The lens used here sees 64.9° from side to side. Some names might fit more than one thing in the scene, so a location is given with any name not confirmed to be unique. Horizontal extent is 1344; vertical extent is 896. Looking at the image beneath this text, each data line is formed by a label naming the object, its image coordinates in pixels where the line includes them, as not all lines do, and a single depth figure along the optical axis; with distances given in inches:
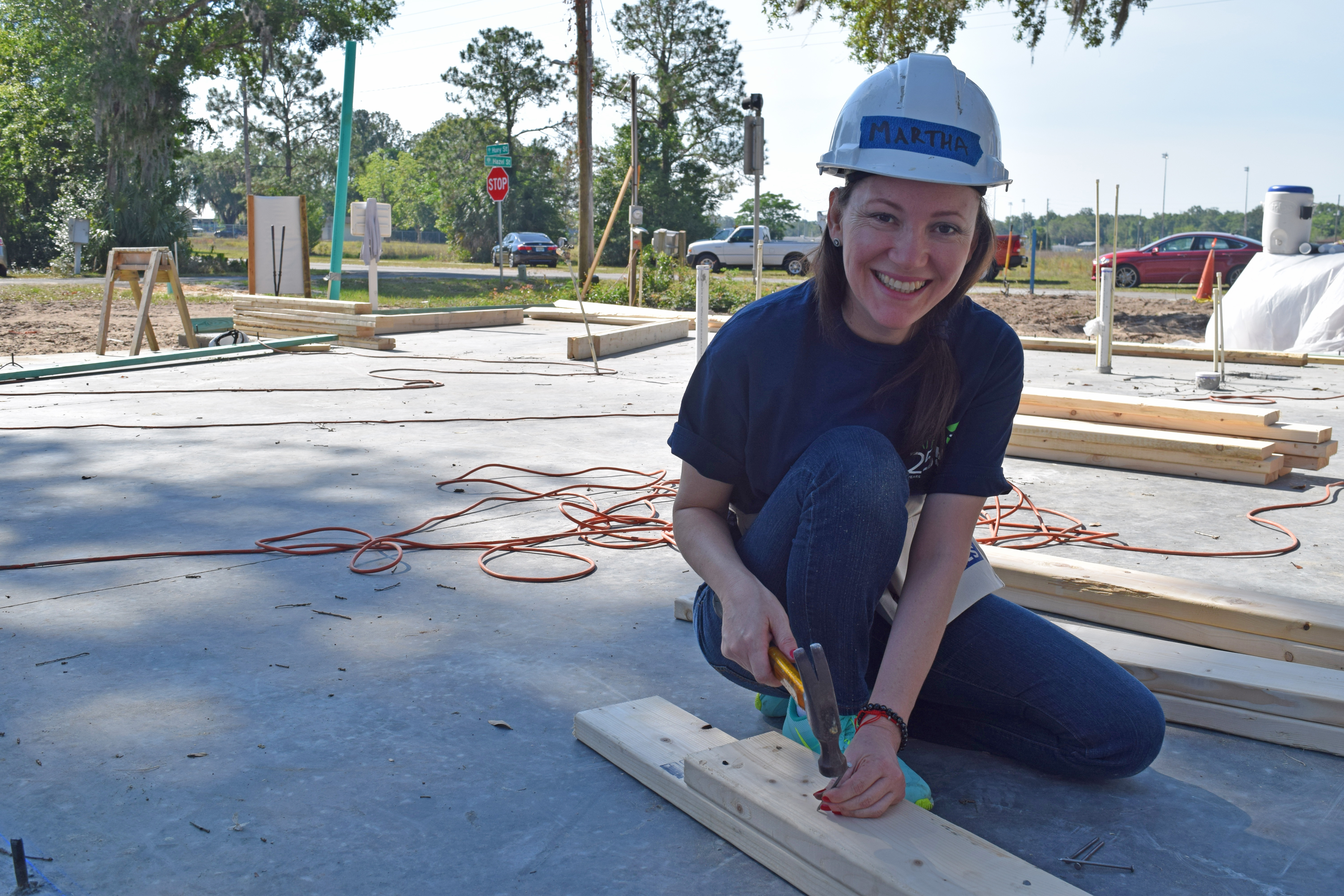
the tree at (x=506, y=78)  1854.1
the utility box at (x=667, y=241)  640.4
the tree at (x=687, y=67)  1790.1
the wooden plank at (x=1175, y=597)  113.0
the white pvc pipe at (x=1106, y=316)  385.1
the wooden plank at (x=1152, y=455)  215.2
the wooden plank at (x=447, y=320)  512.7
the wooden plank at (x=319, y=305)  466.6
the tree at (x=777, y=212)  1615.4
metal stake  71.8
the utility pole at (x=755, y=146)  476.4
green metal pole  525.7
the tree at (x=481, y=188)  1824.6
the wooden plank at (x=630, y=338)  422.9
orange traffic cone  677.9
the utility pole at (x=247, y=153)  1786.4
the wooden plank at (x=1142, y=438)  215.2
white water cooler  484.4
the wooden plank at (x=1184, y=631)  112.0
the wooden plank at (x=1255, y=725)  95.5
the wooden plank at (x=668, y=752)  75.3
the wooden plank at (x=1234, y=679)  96.5
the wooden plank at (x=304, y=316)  456.1
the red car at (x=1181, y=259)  934.4
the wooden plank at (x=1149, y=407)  224.1
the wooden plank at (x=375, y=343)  448.1
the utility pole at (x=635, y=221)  646.5
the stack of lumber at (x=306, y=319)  457.4
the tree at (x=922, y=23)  658.8
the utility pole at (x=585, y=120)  744.3
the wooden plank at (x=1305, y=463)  218.1
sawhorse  386.9
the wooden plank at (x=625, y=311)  568.1
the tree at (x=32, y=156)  1116.5
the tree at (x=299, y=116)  2306.8
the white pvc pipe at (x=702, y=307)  312.3
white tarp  458.9
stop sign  734.5
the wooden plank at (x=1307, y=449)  216.5
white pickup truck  1182.3
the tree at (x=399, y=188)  3284.9
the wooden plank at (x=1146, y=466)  216.2
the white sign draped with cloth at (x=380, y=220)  486.3
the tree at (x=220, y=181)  3590.1
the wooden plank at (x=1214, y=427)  217.3
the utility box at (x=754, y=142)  478.0
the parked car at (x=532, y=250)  1398.9
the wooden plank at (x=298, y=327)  457.4
